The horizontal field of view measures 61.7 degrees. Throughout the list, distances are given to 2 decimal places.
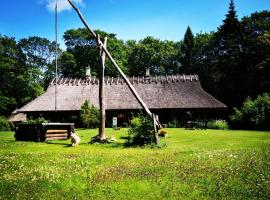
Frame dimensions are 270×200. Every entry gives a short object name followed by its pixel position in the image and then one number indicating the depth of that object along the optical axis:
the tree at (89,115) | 26.40
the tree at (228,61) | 37.45
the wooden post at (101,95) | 14.14
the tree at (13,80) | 42.39
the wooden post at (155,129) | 12.30
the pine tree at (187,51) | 48.29
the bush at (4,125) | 29.64
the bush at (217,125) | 24.71
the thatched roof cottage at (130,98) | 28.76
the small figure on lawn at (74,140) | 12.76
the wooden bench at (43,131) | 15.47
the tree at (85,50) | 49.61
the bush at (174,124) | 27.23
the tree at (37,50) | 49.96
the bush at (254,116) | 23.80
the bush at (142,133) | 12.58
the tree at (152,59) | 54.46
